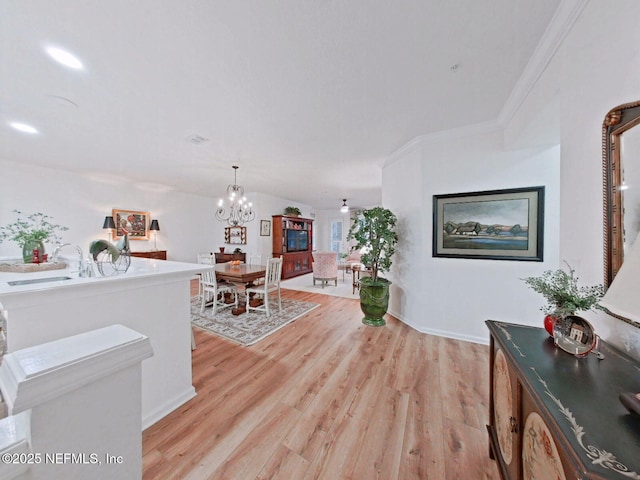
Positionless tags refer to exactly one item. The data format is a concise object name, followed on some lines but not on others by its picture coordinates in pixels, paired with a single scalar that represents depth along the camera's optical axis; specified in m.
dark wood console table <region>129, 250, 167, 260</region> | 5.35
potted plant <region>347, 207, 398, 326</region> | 3.20
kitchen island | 1.16
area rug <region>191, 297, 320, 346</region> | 2.91
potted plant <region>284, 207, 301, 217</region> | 7.12
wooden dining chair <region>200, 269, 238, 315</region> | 3.61
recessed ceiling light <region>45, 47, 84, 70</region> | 1.57
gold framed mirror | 0.91
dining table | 3.46
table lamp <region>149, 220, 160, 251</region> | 5.57
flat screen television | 6.91
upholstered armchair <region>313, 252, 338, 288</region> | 5.68
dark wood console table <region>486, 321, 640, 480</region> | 0.57
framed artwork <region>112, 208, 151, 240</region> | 5.05
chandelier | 3.85
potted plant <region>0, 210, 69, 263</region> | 2.23
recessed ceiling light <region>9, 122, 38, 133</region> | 2.56
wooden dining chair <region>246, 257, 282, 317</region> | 3.61
